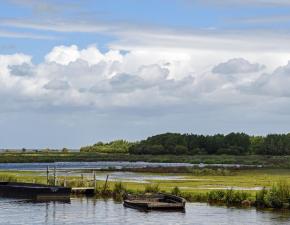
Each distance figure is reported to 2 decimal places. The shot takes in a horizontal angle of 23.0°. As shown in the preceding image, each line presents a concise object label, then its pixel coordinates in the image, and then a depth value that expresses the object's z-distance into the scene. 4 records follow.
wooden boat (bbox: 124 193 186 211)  55.75
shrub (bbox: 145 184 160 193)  64.31
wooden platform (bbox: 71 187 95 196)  70.69
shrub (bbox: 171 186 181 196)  63.43
